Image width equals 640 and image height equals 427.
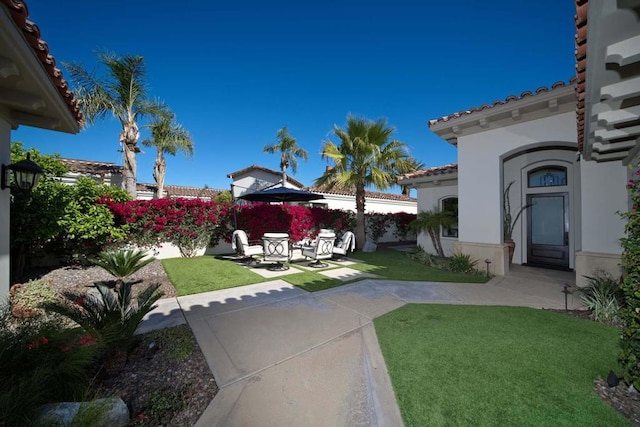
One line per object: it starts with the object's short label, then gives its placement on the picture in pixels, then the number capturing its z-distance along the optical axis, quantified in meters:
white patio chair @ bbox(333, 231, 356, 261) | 9.07
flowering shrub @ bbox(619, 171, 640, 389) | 2.26
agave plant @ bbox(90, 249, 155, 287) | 5.22
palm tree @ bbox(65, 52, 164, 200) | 11.01
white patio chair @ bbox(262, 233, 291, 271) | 7.63
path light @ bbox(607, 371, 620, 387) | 2.42
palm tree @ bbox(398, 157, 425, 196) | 11.54
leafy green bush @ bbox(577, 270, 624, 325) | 4.20
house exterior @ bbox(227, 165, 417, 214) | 23.78
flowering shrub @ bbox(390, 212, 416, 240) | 17.12
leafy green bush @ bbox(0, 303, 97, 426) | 1.68
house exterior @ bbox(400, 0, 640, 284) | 2.68
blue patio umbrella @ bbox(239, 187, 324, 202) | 8.99
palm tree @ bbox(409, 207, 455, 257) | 9.53
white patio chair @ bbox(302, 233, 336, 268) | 8.27
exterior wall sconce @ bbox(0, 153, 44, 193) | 3.86
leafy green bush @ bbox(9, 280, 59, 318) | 3.80
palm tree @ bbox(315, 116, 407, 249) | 10.89
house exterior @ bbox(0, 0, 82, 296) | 2.32
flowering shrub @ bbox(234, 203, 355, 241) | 11.05
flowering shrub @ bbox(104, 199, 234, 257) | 8.38
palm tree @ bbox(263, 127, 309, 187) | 20.47
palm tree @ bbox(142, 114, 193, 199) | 17.12
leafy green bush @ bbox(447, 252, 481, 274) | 7.63
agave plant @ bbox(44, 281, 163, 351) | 2.71
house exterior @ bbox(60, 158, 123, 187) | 13.58
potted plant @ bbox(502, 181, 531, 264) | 8.76
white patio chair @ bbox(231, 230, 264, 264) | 8.21
